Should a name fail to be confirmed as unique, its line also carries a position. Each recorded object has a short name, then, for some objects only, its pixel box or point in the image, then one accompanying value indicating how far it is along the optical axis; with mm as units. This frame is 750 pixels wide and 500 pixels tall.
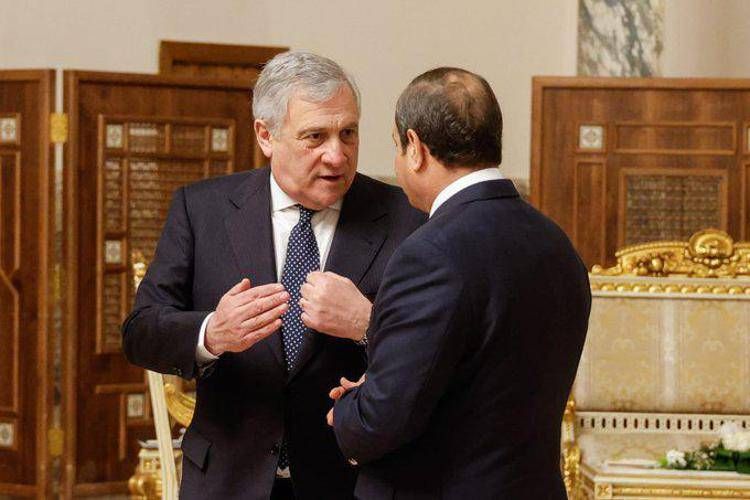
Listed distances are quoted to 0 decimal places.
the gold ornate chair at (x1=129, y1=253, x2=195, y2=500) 6607
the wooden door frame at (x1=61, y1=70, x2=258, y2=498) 12459
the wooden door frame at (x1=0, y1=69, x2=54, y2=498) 12414
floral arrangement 8480
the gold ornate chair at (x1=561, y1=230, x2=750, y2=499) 9821
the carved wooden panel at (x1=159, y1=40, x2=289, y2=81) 16522
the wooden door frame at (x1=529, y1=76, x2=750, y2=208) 11977
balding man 3908
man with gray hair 4907
